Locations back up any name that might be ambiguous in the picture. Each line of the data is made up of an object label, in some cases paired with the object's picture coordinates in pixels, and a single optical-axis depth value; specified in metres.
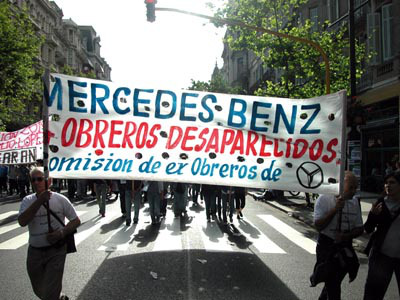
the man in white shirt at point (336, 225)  4.01
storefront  18.42
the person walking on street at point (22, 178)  17.64
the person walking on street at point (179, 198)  11.84
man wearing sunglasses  3.82
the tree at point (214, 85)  50.81
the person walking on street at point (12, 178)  18.75
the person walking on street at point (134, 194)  11.09
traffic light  11.08
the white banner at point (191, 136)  4.42
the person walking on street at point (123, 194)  11.73
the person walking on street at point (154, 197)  10.87
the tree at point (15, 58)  21.58
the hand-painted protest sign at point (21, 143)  7.58
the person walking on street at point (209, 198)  11.68
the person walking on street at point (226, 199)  11.43
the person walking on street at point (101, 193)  12.30
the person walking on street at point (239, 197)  11.66
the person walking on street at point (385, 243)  3.97
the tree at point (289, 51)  17.84
